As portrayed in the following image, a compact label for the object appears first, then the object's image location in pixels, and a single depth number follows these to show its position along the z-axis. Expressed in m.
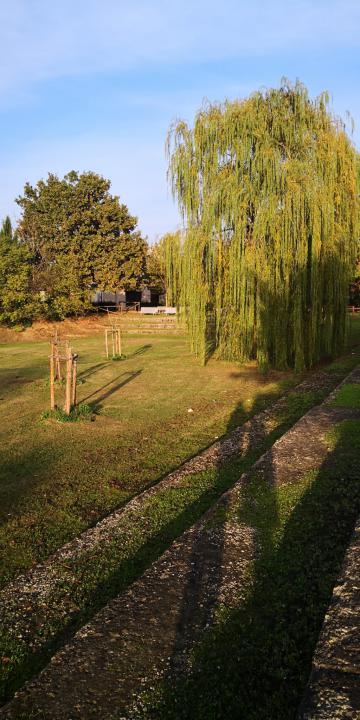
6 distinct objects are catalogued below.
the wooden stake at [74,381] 11.88
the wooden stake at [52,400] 11.89
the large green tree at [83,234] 39.38
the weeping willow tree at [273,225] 15.47
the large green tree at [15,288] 32.69
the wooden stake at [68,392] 11.26
